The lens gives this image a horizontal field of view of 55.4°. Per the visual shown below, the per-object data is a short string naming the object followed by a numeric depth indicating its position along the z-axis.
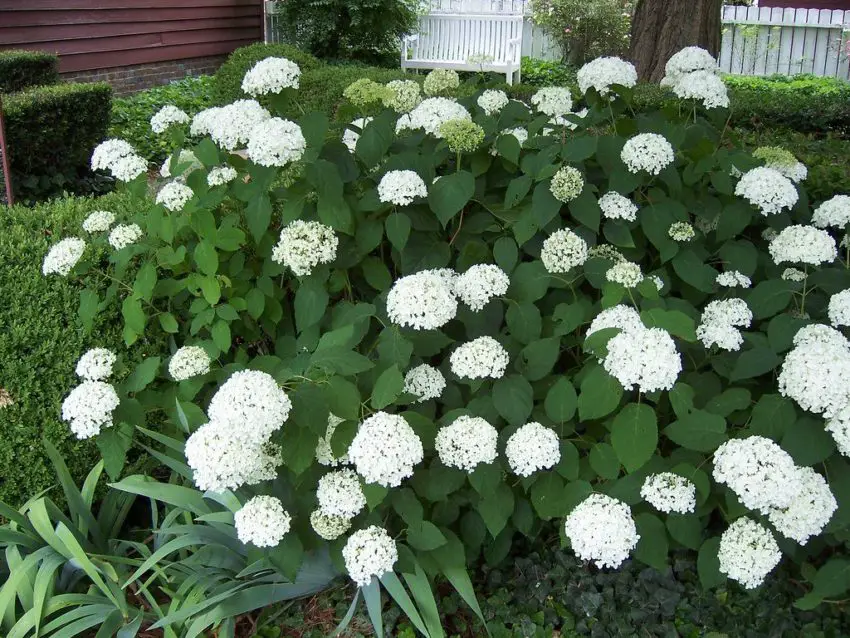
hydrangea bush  2.03
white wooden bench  11.19
